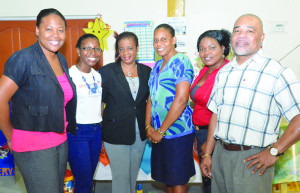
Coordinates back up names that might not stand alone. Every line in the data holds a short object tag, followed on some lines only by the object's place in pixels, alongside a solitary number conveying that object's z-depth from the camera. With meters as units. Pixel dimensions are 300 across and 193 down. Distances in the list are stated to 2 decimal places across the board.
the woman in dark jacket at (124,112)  1.91
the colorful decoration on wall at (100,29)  3.33
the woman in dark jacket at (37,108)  1.29
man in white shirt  1.25
